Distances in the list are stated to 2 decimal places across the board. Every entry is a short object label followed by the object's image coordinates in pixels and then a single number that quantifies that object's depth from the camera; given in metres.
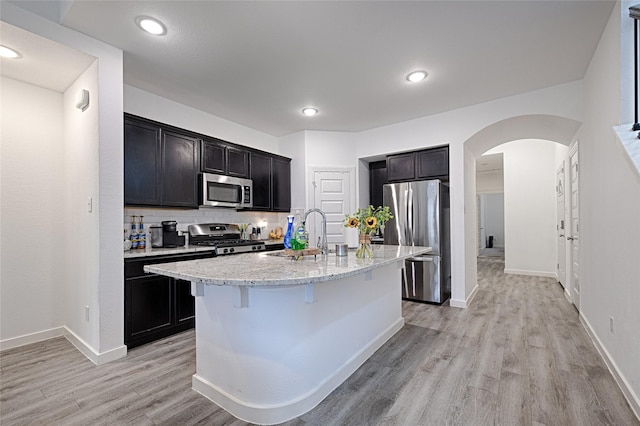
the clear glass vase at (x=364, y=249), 2.30
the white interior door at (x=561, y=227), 4.95
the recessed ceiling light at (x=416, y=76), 3.00
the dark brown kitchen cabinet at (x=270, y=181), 4.42
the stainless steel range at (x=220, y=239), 3.56
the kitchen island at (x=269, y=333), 1.71
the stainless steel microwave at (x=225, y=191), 3.61
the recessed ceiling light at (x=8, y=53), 2.32
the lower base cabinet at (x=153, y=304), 2.67
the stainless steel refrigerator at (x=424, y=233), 4.08
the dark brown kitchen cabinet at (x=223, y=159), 3.69
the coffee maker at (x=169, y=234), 3.31
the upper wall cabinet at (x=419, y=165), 4.20
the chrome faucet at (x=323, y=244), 2.34
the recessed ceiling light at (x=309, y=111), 3.96
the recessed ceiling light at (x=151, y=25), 2.18
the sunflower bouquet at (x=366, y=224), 2.34
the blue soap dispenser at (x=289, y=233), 2.28
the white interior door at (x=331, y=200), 4.82
